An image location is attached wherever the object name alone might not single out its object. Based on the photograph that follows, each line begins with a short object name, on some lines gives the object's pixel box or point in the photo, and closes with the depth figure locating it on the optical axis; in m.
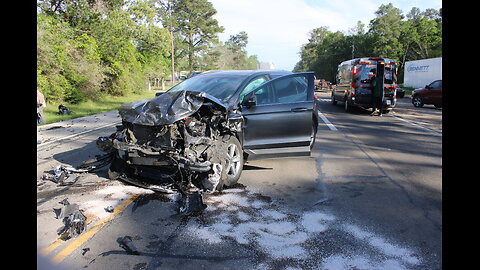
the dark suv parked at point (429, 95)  17.97
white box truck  31.04
